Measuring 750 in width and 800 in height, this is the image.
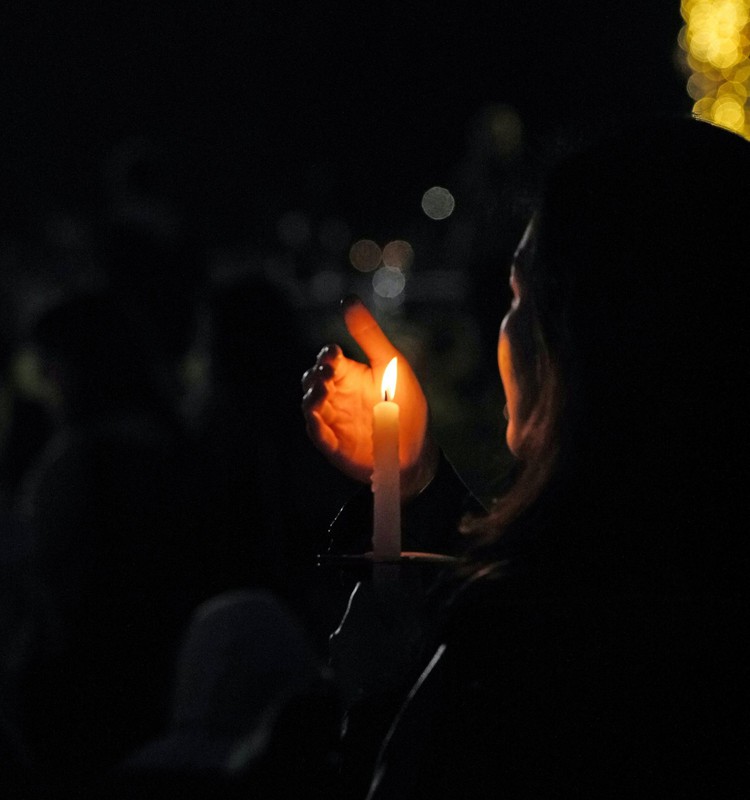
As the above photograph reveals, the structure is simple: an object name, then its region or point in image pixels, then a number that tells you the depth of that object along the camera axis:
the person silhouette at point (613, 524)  1.46
